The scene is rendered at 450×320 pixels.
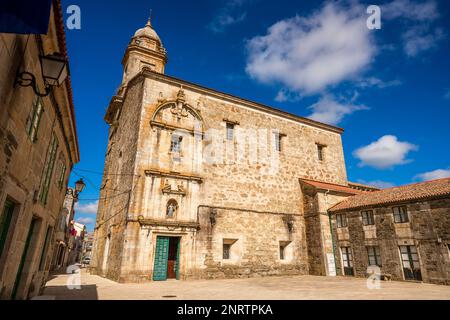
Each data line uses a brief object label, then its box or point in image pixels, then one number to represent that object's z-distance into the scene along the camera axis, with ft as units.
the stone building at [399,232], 39.70
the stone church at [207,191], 43.96
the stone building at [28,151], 12.11
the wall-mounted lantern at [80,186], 38.65
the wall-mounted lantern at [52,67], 12.64
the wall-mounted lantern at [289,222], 57.06
